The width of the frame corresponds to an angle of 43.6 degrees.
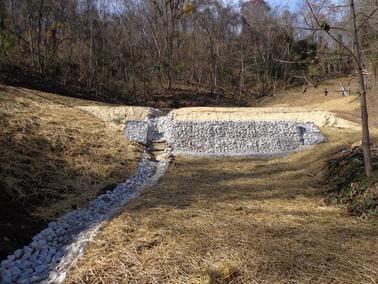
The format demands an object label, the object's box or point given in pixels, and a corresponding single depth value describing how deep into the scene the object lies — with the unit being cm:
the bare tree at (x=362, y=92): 575
